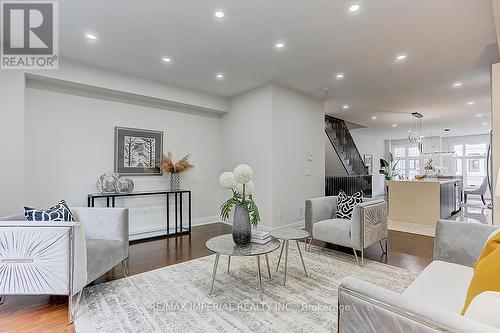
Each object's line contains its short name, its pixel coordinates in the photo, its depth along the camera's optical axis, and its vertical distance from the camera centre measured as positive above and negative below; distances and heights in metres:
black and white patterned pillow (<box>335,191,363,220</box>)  3.75 -0.54
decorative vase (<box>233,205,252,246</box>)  2.46 -0.57
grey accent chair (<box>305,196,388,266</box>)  3.12 -0.75
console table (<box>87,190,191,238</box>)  4.04 -0.56
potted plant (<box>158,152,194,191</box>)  4.89 +0.03
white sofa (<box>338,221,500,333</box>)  0.83 -0.56
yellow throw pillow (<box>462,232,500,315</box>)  1.02 -0.46
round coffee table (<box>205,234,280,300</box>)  2.24 -0.73
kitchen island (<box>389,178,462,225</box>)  5.42 -0.73
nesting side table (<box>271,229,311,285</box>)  2.66 -0.72
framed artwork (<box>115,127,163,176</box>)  4.52 +0.33
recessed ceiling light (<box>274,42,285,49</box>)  3.27 +1.61
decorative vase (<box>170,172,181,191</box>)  5.01 -0.24
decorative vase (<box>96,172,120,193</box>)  4.14 -0.23
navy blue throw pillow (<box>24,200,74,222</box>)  2.25 -0.41
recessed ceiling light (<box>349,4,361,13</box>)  2.51 +1.60
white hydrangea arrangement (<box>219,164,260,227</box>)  2.50 -0.20
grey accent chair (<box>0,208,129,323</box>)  1.99 -0.70
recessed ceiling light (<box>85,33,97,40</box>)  3.03 +1.60
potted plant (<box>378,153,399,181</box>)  6.62 -0.04
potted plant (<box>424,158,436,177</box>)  7.27 -0.06
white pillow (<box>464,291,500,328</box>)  0.80 -0.47
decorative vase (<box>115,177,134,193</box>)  4.24 -0.27
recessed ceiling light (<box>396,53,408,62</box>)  3.59 +1.59
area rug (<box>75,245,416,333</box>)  1.94 -1.19
